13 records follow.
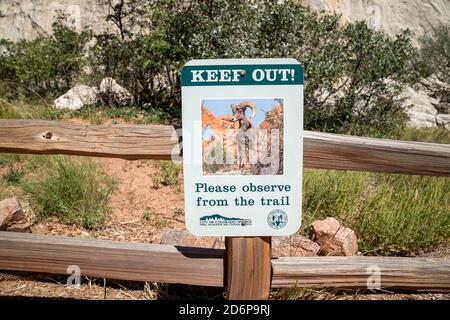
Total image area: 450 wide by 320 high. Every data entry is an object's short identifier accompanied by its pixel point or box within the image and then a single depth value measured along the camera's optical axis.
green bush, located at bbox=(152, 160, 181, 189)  4.69
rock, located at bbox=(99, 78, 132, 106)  8.72
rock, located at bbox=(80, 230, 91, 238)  3.54
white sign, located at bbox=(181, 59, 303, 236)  2.01
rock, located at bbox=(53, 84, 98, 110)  8.28
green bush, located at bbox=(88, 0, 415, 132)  7.20
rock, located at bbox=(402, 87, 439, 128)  12.87
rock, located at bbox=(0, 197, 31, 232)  3.27
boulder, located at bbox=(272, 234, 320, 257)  3.22
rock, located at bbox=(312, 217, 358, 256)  3.26
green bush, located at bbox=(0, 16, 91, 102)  8.88
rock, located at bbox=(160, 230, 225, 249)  3.15
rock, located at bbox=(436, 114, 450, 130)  12.85
